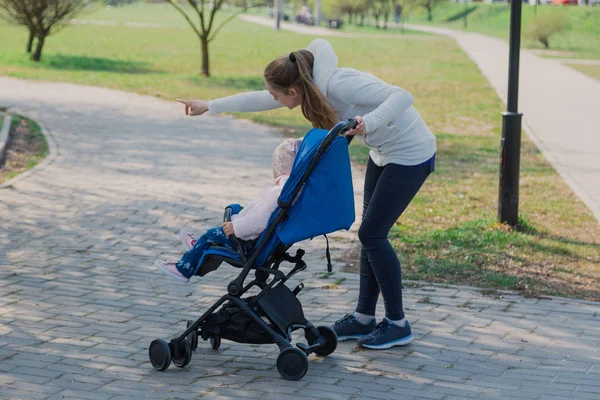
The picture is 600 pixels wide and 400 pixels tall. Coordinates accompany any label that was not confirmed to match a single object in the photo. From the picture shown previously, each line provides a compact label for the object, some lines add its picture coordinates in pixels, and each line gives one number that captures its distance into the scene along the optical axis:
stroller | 4.24
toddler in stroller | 4.35
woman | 4.38
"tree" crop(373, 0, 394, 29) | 75.50
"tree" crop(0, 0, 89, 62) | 25.31
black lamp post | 7.54
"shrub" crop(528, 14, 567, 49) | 39.56
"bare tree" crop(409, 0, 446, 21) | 88.06
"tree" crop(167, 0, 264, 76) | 22.38
